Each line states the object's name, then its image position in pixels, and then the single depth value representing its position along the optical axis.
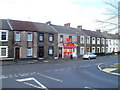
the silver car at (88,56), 29.68
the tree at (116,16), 16.67
